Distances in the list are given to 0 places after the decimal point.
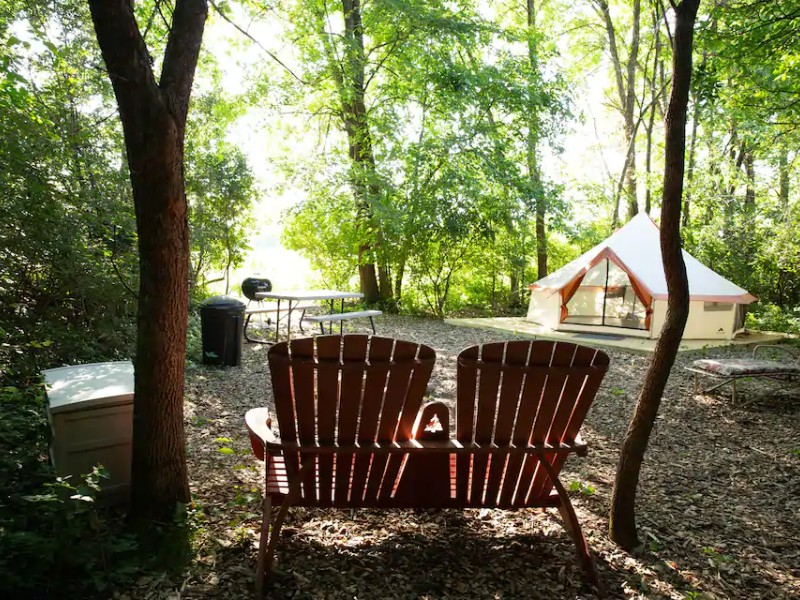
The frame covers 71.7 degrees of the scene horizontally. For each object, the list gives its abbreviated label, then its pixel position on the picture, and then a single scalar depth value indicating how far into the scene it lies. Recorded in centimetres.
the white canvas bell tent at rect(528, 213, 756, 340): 910
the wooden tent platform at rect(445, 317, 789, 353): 854
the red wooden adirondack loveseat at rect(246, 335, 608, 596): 216
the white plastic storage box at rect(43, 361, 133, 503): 266
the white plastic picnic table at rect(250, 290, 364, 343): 716
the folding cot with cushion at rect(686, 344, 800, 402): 525
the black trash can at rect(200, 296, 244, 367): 633
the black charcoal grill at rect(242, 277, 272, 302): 1155
